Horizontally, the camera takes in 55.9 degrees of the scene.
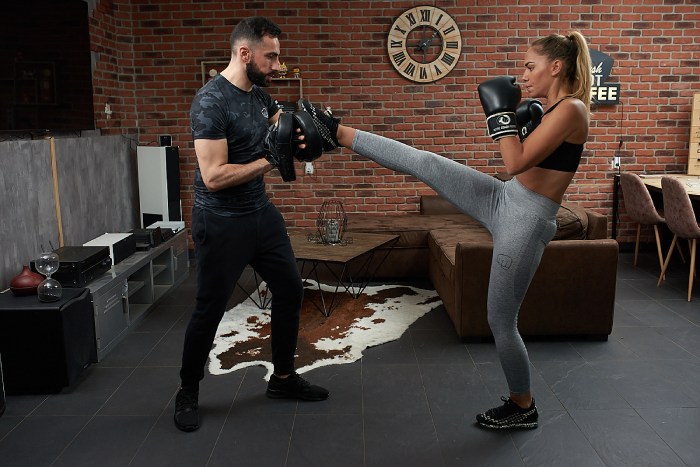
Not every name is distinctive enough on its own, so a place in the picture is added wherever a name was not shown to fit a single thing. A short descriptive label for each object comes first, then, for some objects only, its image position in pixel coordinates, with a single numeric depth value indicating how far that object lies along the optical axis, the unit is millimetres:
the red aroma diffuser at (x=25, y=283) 3176
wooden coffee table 4121
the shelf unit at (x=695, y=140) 5773
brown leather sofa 3594
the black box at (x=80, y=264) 3400
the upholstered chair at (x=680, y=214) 4488
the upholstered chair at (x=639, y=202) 5098
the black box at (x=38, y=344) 2986
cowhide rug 3492
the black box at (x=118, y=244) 4004
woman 2262
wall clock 5805
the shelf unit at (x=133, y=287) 3523
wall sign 5867
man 2477
